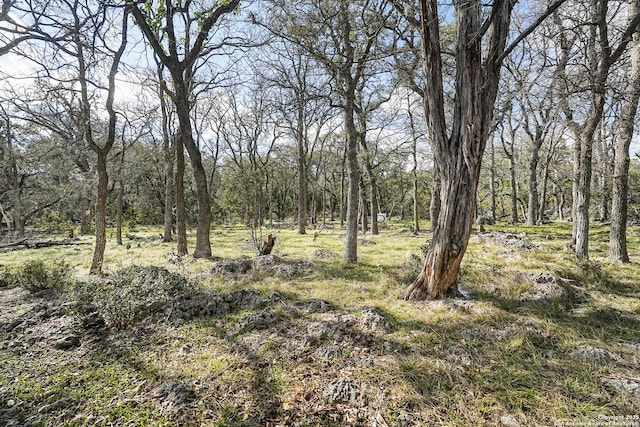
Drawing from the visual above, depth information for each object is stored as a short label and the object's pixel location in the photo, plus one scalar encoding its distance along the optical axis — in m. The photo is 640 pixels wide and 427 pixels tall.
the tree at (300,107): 6.08
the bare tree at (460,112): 3.76
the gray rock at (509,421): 1.98
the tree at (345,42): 5.61
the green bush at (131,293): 3.71
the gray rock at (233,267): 6.21
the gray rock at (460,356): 2.69
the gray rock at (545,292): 4.23
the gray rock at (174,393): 2.37
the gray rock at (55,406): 2.31
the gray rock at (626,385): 2.14
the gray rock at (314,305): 4.12
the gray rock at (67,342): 3.28
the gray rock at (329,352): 2.89
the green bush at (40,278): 5.45
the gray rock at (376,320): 3.42
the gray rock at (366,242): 10.77
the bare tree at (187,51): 6.59
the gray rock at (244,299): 4.31
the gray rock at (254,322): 3.55
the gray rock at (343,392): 2.30
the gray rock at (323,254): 7.89
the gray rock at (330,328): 3.26
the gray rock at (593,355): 2.61
